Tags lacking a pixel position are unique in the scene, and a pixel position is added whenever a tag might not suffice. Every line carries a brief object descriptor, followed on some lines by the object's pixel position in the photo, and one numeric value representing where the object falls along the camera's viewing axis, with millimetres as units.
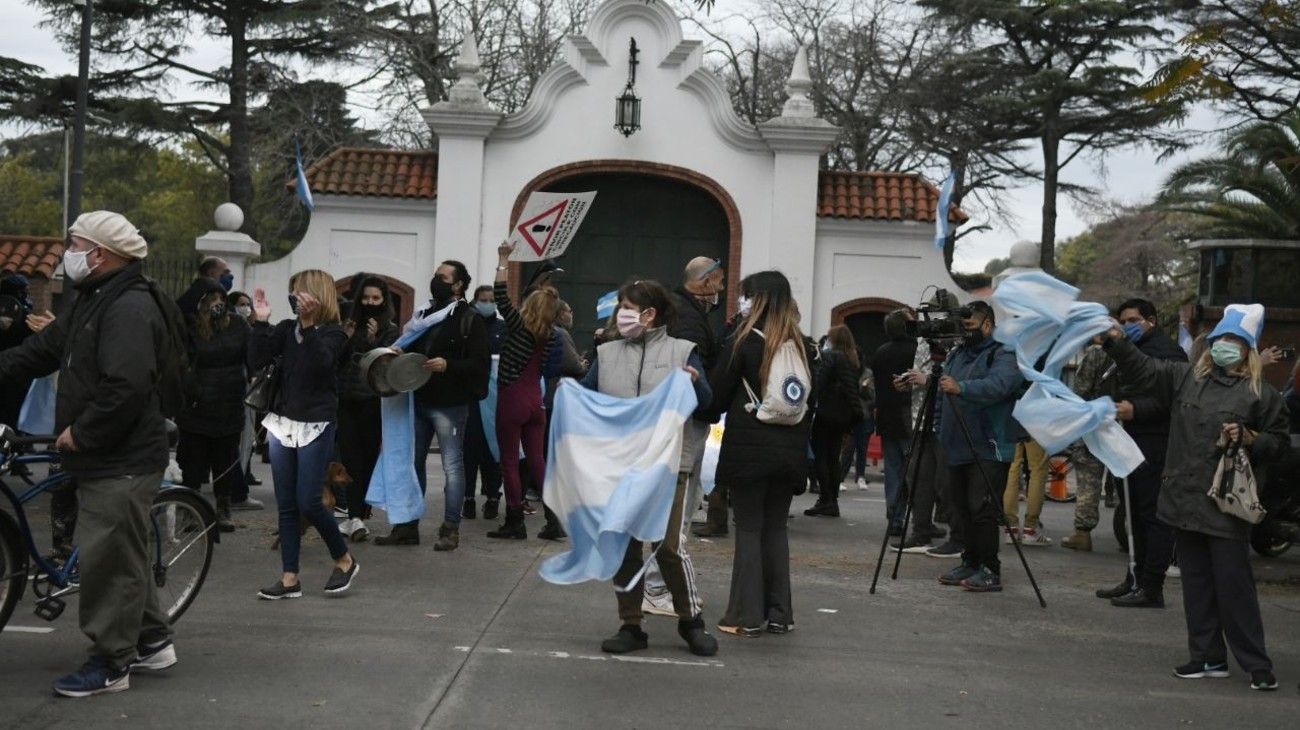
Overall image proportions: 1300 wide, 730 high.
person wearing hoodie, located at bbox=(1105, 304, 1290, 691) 7527
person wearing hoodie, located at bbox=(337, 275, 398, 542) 10562
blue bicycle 6676
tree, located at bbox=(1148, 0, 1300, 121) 12312
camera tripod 9859
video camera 9844
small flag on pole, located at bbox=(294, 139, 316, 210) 22594
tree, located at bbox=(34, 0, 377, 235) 39031
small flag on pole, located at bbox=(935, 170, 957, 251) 23000
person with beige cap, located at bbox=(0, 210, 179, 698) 6242
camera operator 9992
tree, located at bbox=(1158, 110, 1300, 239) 24188
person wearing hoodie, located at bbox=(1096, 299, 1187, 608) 9625
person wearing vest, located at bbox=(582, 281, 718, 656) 7617
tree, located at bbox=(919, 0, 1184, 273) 38688
